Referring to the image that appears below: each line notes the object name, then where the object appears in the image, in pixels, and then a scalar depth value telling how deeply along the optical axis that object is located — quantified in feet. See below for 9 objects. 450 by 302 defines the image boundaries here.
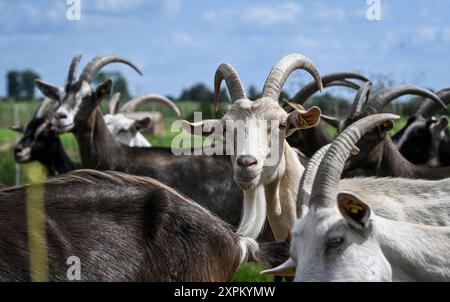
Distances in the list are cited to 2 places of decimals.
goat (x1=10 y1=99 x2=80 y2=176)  39.19
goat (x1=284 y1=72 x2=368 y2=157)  32.99
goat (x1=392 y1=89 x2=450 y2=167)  33.19
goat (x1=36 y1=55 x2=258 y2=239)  31.12
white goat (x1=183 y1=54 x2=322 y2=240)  19.29
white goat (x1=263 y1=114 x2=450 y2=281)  13.21
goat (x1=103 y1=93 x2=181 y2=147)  41.32
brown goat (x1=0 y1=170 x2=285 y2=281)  14.21
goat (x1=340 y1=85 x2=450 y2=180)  28.40
